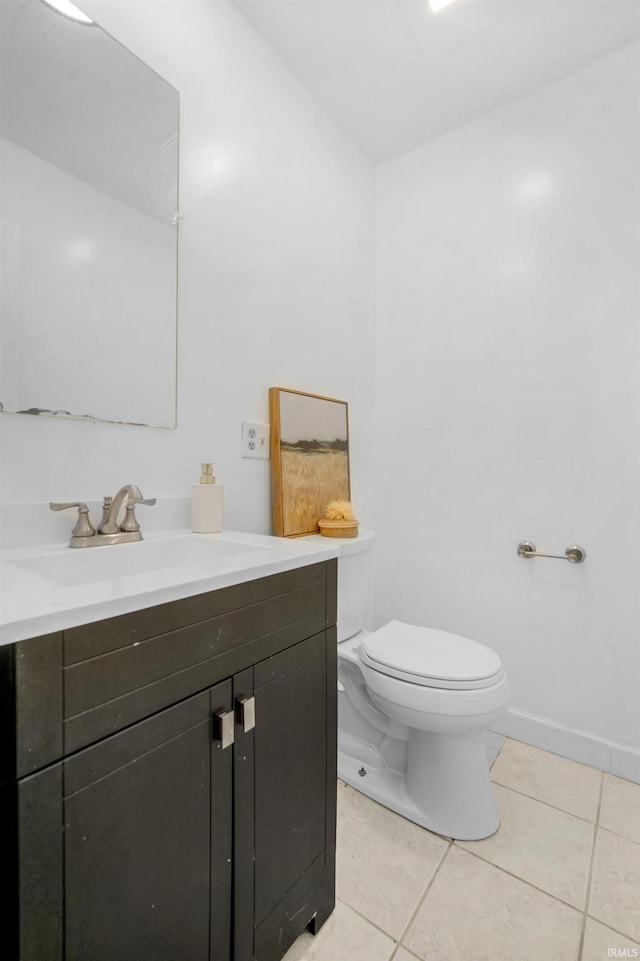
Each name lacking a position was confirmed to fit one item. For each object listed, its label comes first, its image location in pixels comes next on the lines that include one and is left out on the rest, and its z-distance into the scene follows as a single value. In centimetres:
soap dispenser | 118
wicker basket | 155
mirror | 93
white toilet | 122
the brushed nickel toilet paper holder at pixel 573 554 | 161
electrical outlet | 143
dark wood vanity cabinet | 50
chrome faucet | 96
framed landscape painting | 152
